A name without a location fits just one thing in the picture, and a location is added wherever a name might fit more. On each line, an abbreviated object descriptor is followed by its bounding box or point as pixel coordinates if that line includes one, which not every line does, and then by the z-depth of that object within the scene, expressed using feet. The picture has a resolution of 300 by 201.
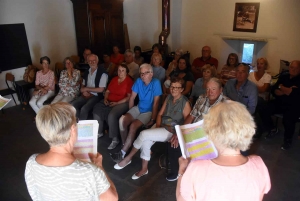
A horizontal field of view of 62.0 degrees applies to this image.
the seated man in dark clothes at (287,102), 10.87
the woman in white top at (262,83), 12.00
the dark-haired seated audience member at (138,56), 18.16
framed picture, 18.25
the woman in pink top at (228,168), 3.68
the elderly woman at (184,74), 12.43
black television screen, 15.92
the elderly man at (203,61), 15.28
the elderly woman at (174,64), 15.38
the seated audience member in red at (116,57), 18.12
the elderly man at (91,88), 12.39
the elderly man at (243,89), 10.24
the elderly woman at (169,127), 9.15
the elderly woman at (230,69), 13.84
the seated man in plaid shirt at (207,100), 8.80
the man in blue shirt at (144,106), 10.41
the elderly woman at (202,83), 11.11
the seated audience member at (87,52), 16.91
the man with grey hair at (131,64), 14.74
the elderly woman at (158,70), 13.32
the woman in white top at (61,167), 3.92
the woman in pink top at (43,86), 13.99
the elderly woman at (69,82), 13.35
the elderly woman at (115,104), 11.23
